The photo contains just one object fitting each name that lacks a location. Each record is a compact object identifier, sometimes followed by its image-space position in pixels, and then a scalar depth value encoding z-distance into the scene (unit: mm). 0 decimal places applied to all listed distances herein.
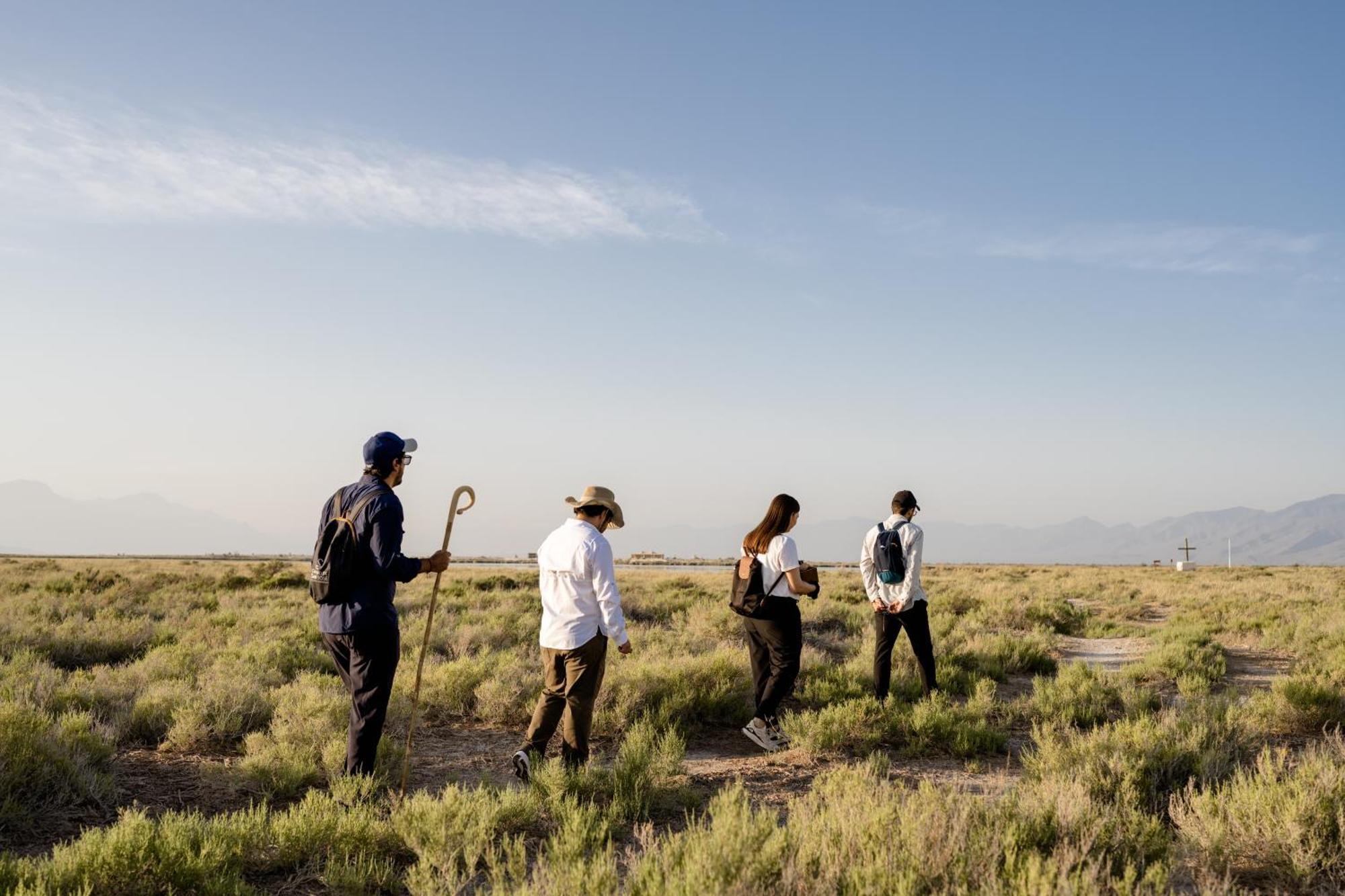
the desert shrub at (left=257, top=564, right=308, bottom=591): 25628
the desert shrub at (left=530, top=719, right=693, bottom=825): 5809
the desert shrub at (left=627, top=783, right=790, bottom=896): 3846
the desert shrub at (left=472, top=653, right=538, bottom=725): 9102
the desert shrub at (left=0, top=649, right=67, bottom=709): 8023
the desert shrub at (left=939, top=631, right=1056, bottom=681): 11867
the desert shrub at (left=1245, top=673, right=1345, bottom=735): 8703
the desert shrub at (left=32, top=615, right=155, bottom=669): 12000
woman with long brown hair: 7699
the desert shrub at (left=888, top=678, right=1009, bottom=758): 7910
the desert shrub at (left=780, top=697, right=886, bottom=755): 7859
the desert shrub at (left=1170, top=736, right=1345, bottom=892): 4586
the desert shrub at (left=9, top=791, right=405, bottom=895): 4273
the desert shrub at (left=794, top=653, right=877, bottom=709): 9609
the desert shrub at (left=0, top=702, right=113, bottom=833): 5832
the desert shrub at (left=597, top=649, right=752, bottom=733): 8684
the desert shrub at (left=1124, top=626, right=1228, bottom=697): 10680
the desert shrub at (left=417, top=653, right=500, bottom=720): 9367
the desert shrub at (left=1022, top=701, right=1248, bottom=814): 5883
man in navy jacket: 5438
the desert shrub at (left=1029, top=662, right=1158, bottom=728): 8898
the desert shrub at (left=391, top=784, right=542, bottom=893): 4453
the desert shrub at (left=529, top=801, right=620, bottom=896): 3982
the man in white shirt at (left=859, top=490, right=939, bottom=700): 8617
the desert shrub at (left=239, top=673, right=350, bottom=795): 6582
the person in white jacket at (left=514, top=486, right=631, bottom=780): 6043
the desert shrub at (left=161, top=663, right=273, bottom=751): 7719
